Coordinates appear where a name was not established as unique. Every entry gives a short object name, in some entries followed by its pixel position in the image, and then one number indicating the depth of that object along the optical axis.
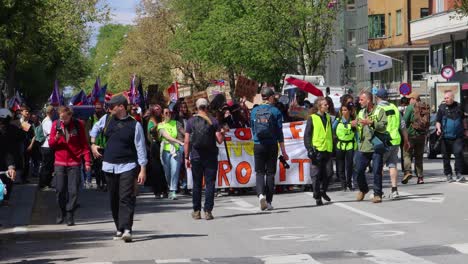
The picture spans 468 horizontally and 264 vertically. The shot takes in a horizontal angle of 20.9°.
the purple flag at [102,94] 32.65
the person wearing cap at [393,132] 19.47
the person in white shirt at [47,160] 24.03
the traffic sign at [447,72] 45.94
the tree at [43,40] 28.84
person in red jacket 17.83
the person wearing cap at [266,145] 18.56
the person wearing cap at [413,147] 24.05
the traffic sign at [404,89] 50.25
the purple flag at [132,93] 31.46
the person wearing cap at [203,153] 17.44
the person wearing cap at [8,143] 15.71
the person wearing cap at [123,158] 14.77
